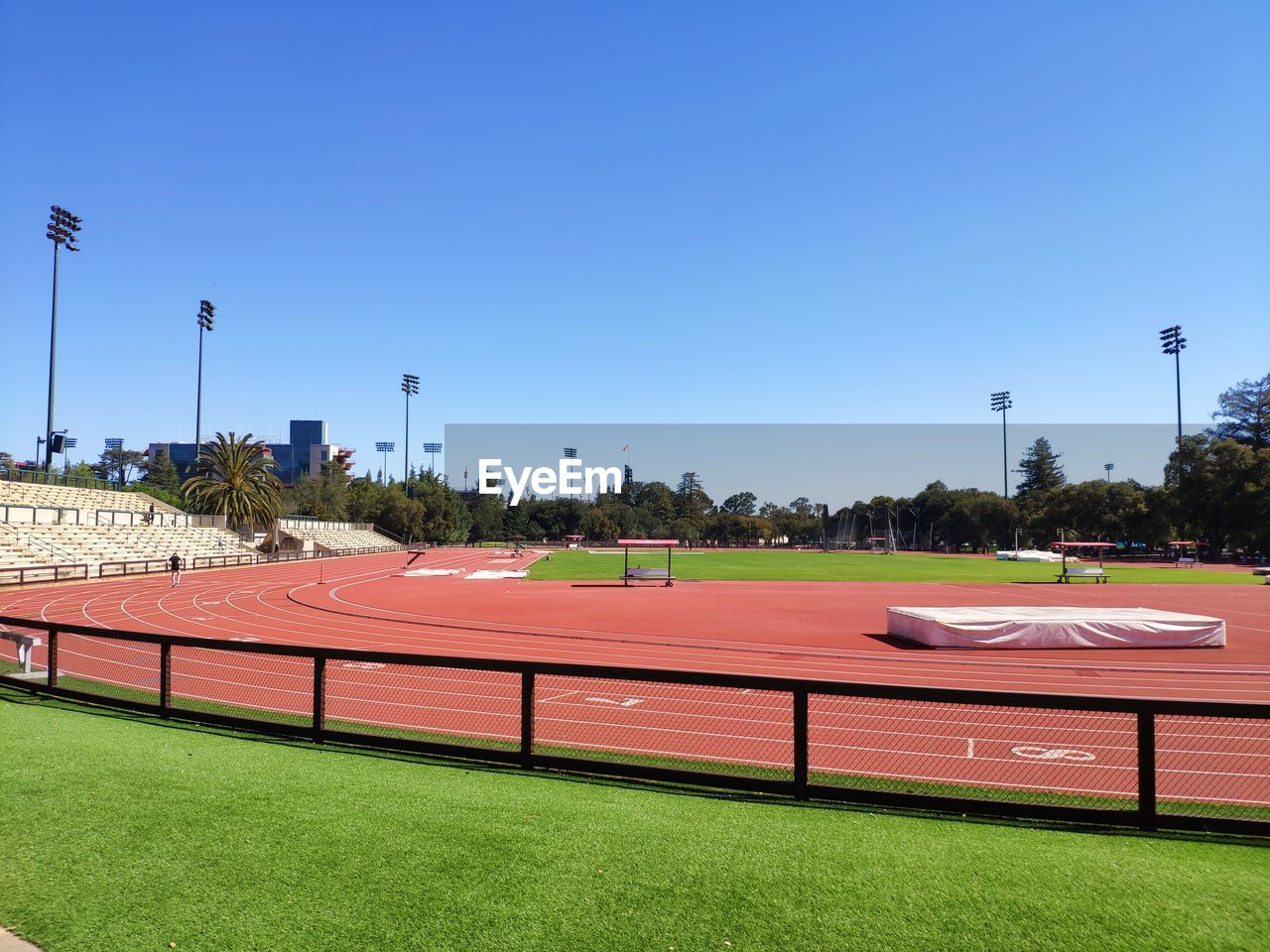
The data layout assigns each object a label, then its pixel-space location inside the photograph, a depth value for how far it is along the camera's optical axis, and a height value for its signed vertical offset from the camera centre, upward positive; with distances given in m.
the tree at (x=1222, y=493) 80.00 +2.87
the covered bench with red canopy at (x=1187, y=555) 76.31 -4.58
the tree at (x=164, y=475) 138.62 +5.62
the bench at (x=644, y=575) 40.44 -3.58
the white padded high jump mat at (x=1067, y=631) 19.31 -3.01
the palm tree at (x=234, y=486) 69.94 +1.84
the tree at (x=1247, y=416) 95.62 +13.51
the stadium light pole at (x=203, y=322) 69.94 +18.09
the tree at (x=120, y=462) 163.46 +9.59
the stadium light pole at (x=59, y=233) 54.81 +20.16
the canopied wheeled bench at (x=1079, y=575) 46.69 -3.90
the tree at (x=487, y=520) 139.62 -2.11
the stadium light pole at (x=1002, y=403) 135.29 +20.88
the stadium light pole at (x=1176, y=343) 101.25 +24.14
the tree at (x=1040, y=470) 152.38 +9.41
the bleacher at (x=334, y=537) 76.19 -3.55
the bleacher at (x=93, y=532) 41.06 -1.87
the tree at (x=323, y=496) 115.78 +1.73
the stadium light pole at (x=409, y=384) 122.75 +20.56
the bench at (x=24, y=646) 11.82 -2.32
